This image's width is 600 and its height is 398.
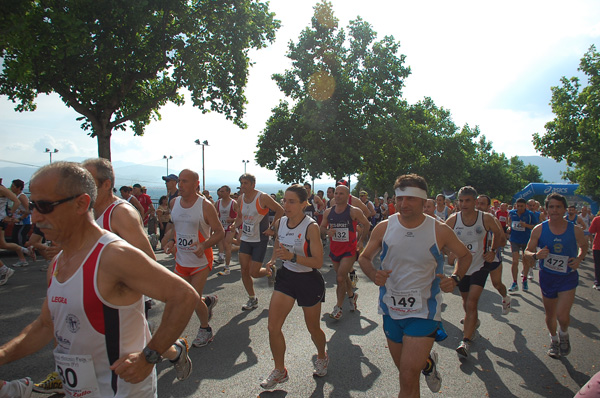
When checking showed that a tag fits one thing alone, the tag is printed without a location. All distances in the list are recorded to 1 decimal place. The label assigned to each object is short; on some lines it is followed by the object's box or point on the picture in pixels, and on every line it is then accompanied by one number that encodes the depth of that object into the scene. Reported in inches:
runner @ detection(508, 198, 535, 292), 380.2
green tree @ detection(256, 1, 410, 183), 961.5
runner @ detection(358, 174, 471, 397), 126.0
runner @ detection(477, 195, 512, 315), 213.8
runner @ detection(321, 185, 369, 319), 251.9
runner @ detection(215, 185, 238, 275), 426.3
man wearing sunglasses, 68.1
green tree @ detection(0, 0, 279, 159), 499.5
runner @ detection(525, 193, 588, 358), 197.5
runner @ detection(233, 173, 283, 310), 260.1
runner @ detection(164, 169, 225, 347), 195.8
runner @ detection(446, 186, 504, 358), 200.1
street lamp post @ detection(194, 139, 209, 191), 1706.4
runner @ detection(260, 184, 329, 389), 151.8
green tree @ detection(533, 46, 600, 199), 960.3
